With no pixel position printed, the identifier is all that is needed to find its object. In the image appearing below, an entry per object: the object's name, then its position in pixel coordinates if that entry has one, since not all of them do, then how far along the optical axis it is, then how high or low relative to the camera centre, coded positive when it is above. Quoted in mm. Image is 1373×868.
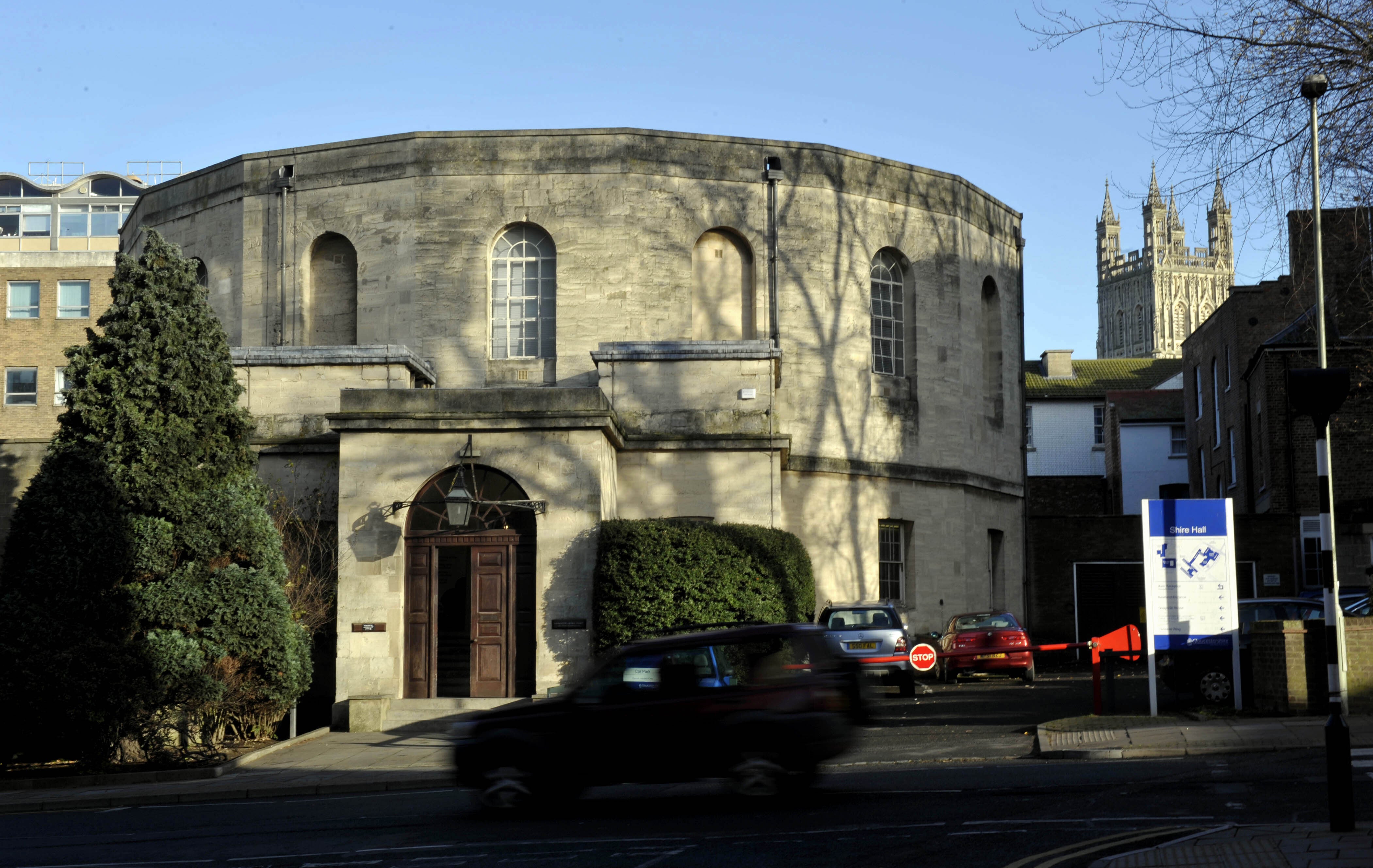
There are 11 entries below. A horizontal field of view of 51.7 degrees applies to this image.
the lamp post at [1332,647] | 9164 -684
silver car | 23812 -1389
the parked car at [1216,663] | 19750 -1619
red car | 27078 -1792
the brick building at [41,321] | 65812 +11195
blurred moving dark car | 12180 -1471
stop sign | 21812 -1641
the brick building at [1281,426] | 33938 +3322
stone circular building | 25891 +5176
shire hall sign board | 18594 -338
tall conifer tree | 18016 +25
